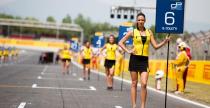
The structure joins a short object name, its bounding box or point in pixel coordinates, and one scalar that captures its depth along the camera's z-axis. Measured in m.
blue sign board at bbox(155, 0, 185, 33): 13.35
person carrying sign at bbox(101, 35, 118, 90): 21.55
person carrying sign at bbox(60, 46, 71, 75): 36.88
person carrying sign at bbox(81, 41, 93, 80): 30.11
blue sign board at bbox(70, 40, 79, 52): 55.26
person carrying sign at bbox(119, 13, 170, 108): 12.20
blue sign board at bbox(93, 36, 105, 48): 36.69
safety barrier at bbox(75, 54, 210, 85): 28.42
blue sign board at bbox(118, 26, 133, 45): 26.39
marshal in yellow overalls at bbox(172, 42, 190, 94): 21.66
